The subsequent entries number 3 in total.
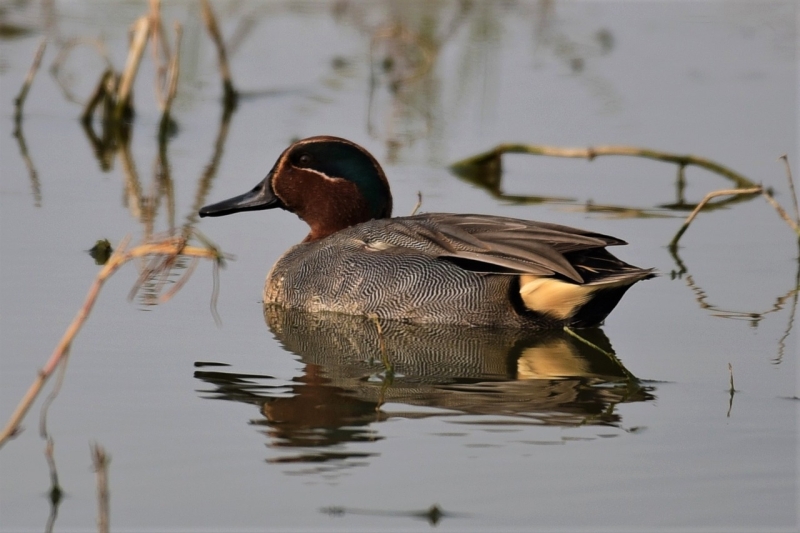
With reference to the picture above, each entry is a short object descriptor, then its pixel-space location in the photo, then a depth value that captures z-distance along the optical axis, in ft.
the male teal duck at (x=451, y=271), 24.36
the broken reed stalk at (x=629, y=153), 33.78
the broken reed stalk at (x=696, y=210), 27.52
